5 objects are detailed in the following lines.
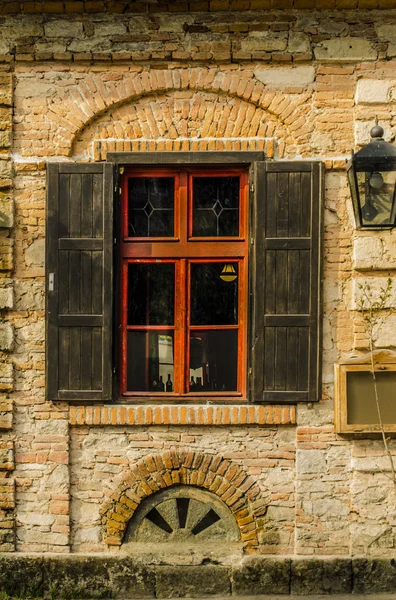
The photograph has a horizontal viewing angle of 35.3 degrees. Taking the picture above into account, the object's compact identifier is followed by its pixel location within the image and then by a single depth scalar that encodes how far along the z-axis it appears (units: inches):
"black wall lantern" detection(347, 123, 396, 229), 168.2
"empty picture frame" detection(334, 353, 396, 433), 192.7
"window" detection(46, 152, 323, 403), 194.2
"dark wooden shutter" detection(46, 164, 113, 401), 194.5
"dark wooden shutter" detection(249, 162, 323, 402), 193.8
